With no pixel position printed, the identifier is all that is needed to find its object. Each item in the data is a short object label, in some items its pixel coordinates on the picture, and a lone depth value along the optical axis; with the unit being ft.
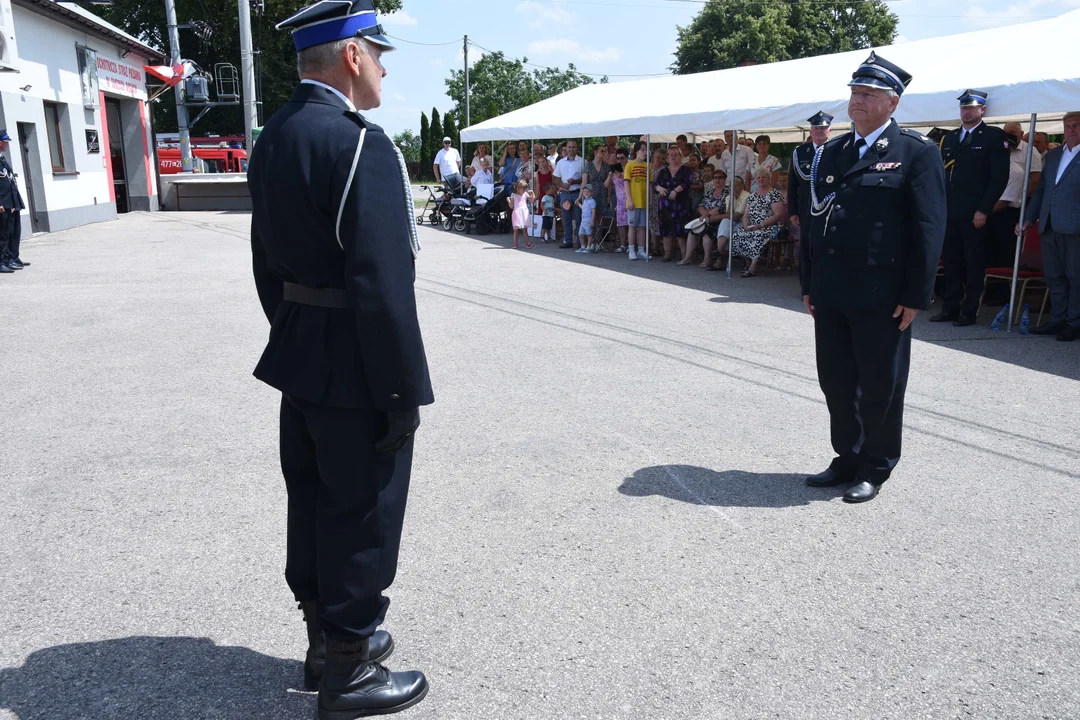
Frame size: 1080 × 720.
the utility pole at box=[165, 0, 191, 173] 100.78
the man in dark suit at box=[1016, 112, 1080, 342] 26.71
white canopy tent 27.17
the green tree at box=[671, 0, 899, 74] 177.99
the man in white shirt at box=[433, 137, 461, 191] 72.08
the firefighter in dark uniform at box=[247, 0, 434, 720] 7.93
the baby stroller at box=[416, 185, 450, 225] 70.59
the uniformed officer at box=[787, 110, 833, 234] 20.40
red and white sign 78.84
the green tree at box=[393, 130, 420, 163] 216.95
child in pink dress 54.95
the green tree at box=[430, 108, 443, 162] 185.09
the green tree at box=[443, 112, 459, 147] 185.78
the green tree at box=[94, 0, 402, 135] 134.51
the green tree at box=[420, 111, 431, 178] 183.73
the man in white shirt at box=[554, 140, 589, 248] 55.26
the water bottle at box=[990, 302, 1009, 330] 29.46
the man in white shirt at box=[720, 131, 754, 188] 48.42
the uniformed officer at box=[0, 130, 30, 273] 41.88
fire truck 111.65
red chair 29.91
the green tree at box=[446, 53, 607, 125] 230.48
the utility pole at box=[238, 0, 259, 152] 86.38
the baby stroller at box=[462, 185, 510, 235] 63.93
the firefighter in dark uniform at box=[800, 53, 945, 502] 13.69
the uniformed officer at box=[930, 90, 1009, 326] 28.96
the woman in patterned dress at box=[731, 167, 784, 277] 41.27
